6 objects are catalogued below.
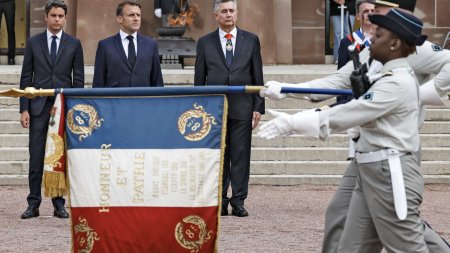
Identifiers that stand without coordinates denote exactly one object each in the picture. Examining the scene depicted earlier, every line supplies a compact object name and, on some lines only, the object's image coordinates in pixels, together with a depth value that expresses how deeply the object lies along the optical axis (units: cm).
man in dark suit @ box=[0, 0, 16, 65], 2289
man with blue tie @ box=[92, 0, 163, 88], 1173
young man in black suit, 1211
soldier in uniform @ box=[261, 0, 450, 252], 768
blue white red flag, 837
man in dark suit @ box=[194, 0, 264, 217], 1238
